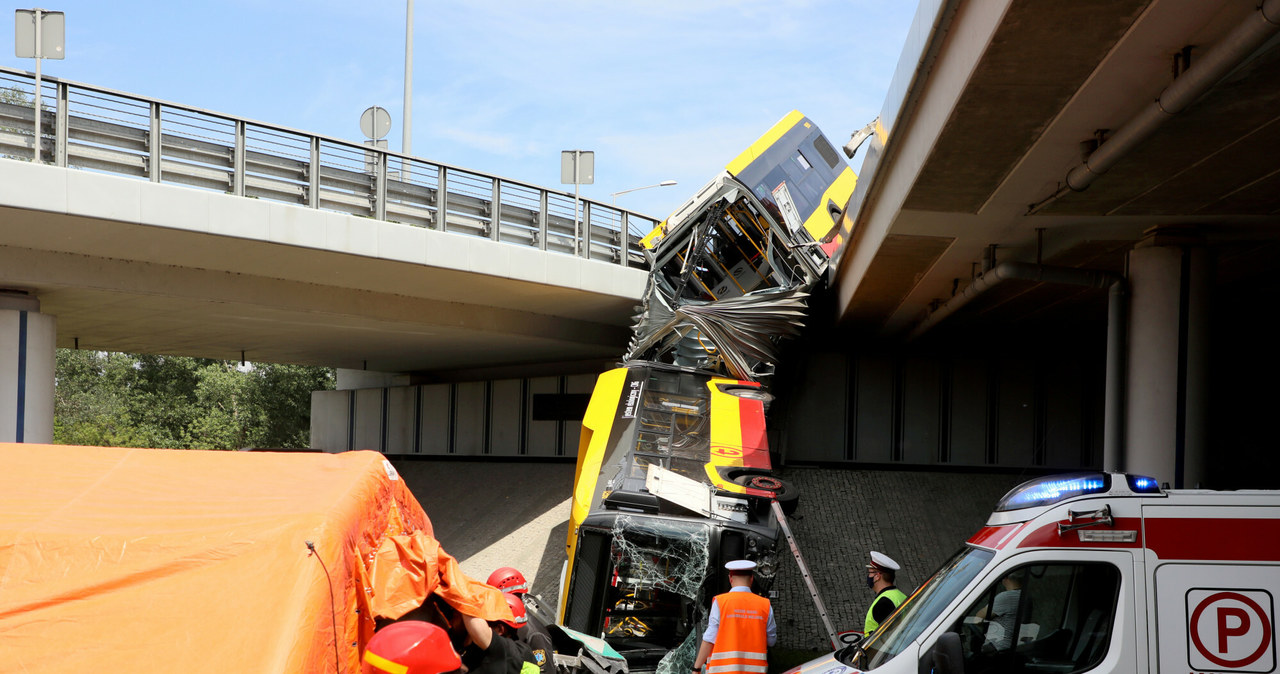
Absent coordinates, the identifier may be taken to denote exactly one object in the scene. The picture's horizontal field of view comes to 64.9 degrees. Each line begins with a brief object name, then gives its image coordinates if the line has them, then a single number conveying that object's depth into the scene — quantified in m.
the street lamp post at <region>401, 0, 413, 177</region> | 28.03
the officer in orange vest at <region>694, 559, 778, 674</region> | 7.16
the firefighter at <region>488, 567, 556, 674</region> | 6.57
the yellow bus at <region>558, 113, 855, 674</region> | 9.52
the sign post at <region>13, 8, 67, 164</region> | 13.52
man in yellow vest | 7.74
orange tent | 4.93
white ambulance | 4.95
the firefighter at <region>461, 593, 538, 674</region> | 5.91
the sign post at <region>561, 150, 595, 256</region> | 19.61
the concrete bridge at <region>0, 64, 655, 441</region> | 13.30
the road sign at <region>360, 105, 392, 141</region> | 21.23
